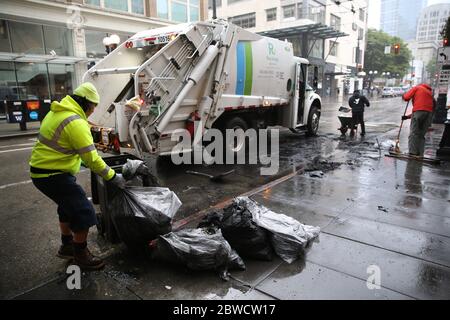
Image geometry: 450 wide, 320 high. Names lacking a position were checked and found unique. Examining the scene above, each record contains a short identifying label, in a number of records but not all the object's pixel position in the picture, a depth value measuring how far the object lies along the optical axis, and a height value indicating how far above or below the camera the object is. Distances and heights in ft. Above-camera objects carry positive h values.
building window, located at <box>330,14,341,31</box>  133.38 +26.80
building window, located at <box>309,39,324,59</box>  117.34 +14.77
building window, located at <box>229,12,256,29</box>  128.88 +27.39
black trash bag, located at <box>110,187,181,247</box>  10.25 -3.72
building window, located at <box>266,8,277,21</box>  121.70 +27.38
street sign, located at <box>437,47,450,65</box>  37.93 +3.33
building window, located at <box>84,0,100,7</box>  57.08 +15.51
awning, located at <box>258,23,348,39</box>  103.33 +18.55
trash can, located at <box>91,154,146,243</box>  11.21 -3.52
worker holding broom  24.05 -2.06
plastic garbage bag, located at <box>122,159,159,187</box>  10.60 -2.60
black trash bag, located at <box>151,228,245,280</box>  9.80 -4.67
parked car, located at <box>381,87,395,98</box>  142.55 -2.25
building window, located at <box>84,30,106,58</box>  59.26 +8.91
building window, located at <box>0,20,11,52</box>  50.27 +8.67
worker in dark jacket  34.84 -1.91
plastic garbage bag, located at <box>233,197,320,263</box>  10.81 -4.71
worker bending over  9.16 -1.90
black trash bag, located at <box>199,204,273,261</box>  10.74 -4.65
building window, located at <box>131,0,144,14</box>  64.03 +16.49
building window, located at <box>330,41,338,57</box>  139.44 +15.23
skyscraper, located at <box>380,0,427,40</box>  526.16 +114.17
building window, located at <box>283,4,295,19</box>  117.60 +27.25
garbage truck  18.61 +0.59
